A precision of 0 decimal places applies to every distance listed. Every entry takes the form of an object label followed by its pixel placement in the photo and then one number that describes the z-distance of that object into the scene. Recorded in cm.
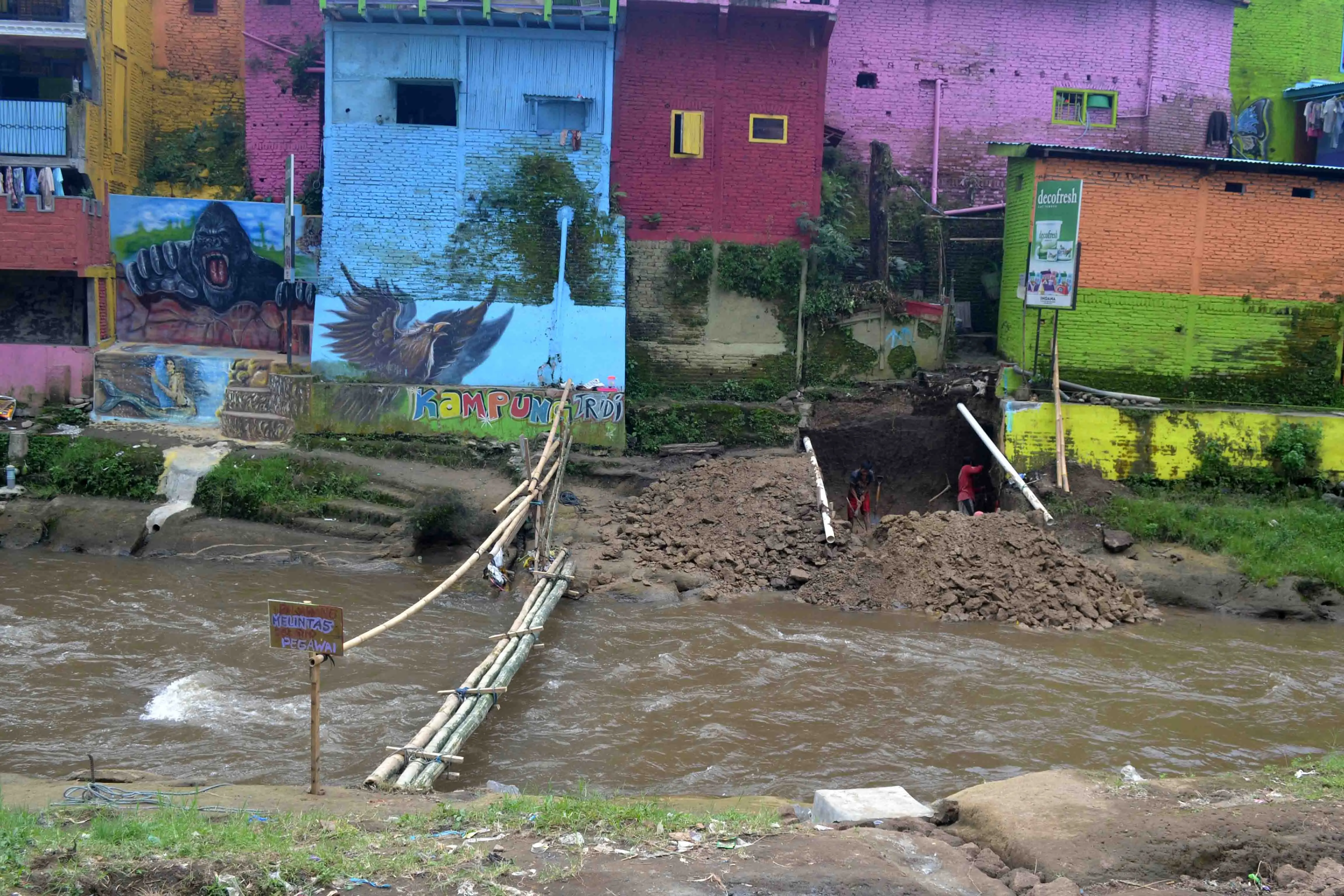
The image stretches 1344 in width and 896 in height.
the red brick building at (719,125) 2200
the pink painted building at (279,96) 2425
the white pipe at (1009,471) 1764
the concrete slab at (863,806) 826
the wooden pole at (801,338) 2195
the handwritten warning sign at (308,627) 872
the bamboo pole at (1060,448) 1848
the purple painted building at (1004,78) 2550
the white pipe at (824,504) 1723
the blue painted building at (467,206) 2089
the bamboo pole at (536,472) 1482
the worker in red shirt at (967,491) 1911
